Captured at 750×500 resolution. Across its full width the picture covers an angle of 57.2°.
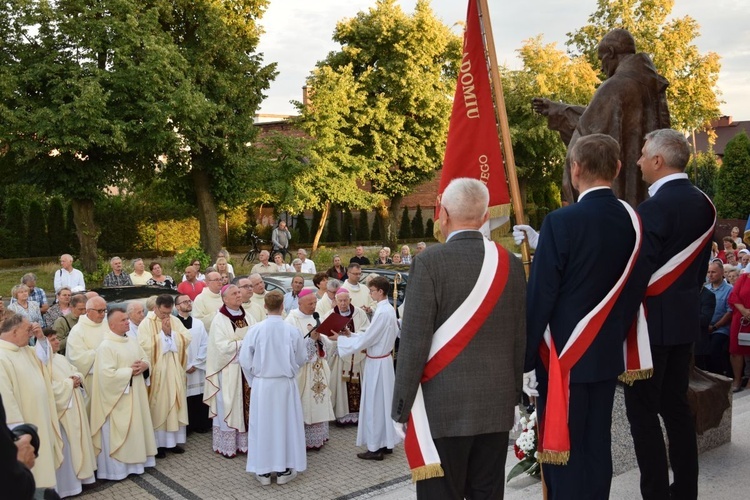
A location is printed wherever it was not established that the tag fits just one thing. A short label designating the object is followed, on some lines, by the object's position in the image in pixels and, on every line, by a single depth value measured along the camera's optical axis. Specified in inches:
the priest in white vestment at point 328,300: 373.1
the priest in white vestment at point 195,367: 331.0
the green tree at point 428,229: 1632.6
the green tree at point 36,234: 1071.0
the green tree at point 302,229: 1416.1
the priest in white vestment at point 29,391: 221.5
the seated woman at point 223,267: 501.4
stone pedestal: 182.9
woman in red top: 367.6
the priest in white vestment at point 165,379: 305.3
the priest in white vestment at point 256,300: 356.2
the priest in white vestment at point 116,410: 273.0
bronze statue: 196.2
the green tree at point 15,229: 1048.8
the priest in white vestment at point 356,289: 417.4
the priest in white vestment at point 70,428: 251.8
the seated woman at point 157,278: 491.3
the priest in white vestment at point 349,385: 350.0
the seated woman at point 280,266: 617.9
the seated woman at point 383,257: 649.6
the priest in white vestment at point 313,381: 307.6
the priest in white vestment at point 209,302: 368.2
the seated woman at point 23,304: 366.3
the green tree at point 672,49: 1414.9
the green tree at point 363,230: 1526.8
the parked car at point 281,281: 480.4
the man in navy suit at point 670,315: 148.9
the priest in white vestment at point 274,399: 263.4
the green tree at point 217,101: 842.2
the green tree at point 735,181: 1240.2
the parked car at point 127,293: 392.2
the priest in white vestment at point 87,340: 276.2
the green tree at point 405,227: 1611.7
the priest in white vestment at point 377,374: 289.0
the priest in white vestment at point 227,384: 300.0
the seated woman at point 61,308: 364.2
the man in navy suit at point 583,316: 126.3
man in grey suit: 118.6
